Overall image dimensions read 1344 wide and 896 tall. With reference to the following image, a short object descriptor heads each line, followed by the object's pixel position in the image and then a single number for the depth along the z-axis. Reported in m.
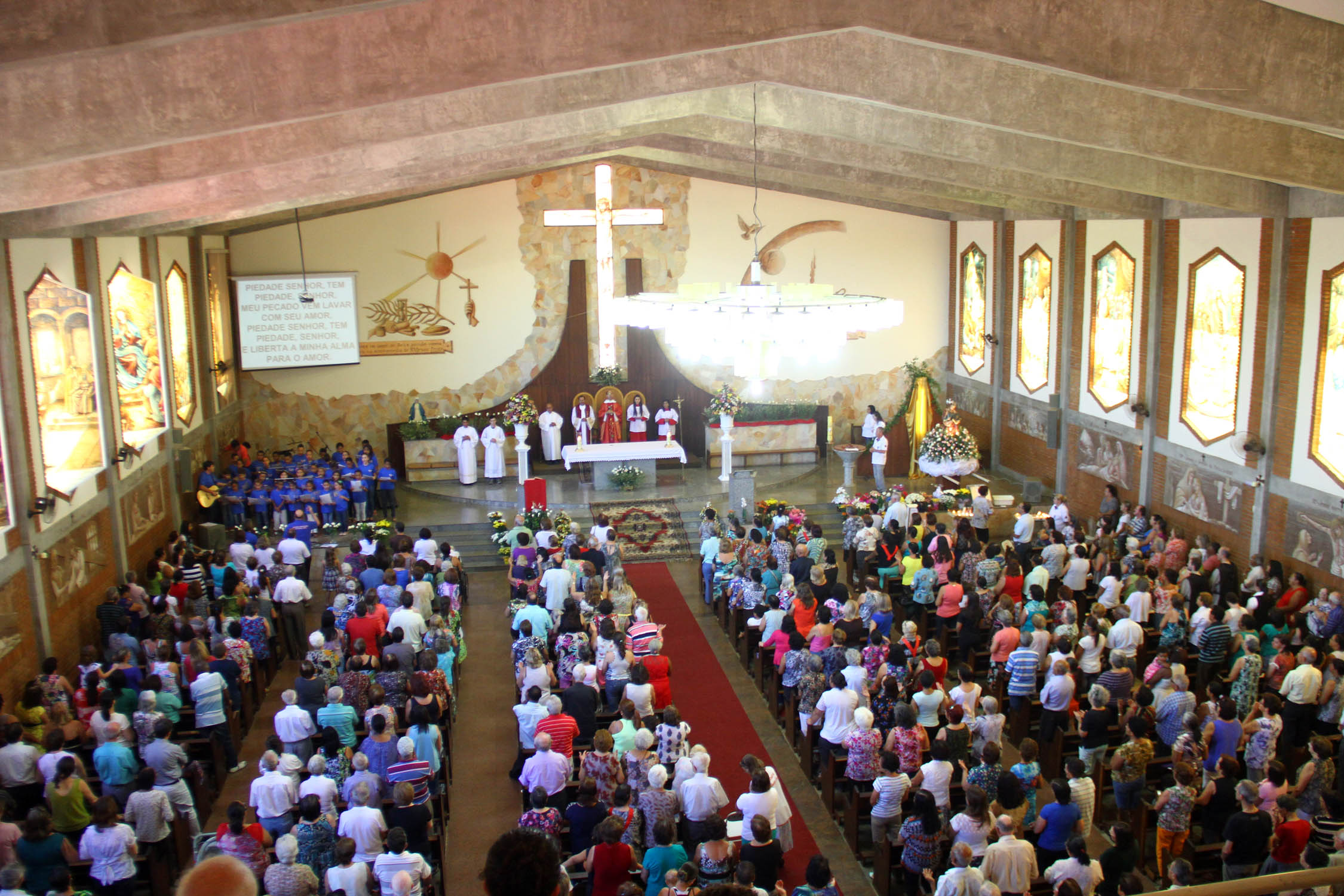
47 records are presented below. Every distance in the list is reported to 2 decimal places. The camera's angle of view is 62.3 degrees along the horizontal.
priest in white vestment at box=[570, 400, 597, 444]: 21.62
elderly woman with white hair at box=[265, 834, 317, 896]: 6.97
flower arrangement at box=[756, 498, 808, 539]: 16.14
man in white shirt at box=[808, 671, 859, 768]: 9.43
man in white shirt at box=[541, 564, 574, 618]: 12.66
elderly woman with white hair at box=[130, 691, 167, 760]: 9.19
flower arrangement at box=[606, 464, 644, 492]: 20.11
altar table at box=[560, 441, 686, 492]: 20.39
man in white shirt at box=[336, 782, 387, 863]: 7.48
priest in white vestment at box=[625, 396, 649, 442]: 22.20
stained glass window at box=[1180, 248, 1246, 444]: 14.66
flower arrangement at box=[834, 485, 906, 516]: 16.91
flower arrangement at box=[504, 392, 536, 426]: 21.28
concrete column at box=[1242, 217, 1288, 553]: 13.56
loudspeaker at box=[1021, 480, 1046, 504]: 18.89
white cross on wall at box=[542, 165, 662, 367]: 19.27
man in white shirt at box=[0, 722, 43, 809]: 8.69
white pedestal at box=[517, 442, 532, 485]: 20.53
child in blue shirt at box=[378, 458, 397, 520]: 19.27
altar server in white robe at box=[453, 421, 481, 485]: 21.00
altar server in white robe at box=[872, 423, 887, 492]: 20.52
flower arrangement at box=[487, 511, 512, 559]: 17.67
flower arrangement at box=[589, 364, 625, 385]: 22.58
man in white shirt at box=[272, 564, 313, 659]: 13.17
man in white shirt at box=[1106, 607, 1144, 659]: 10.63
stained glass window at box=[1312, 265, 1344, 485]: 12.65
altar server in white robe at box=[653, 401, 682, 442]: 21.73
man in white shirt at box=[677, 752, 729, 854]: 8.07
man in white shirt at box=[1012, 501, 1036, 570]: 15.43
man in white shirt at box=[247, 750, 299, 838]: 8.23
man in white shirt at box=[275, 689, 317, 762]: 9.45
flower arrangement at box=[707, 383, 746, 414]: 21.34
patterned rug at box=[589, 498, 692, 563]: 18.20
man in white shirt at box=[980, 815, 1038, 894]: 6.98
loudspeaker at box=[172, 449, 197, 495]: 17.08
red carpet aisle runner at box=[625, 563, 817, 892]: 9.74
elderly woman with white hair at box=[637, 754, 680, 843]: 7.93
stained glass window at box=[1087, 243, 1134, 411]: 17.30
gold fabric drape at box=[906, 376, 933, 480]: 21.75
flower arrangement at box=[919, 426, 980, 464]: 19.67
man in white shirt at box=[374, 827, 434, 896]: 7.07
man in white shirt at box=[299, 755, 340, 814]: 8.10
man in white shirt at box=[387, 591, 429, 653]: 11.33
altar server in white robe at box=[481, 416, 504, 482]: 20.89
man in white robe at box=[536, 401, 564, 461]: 22.05
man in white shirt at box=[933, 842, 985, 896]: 6.62
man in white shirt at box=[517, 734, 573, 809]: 8.62
